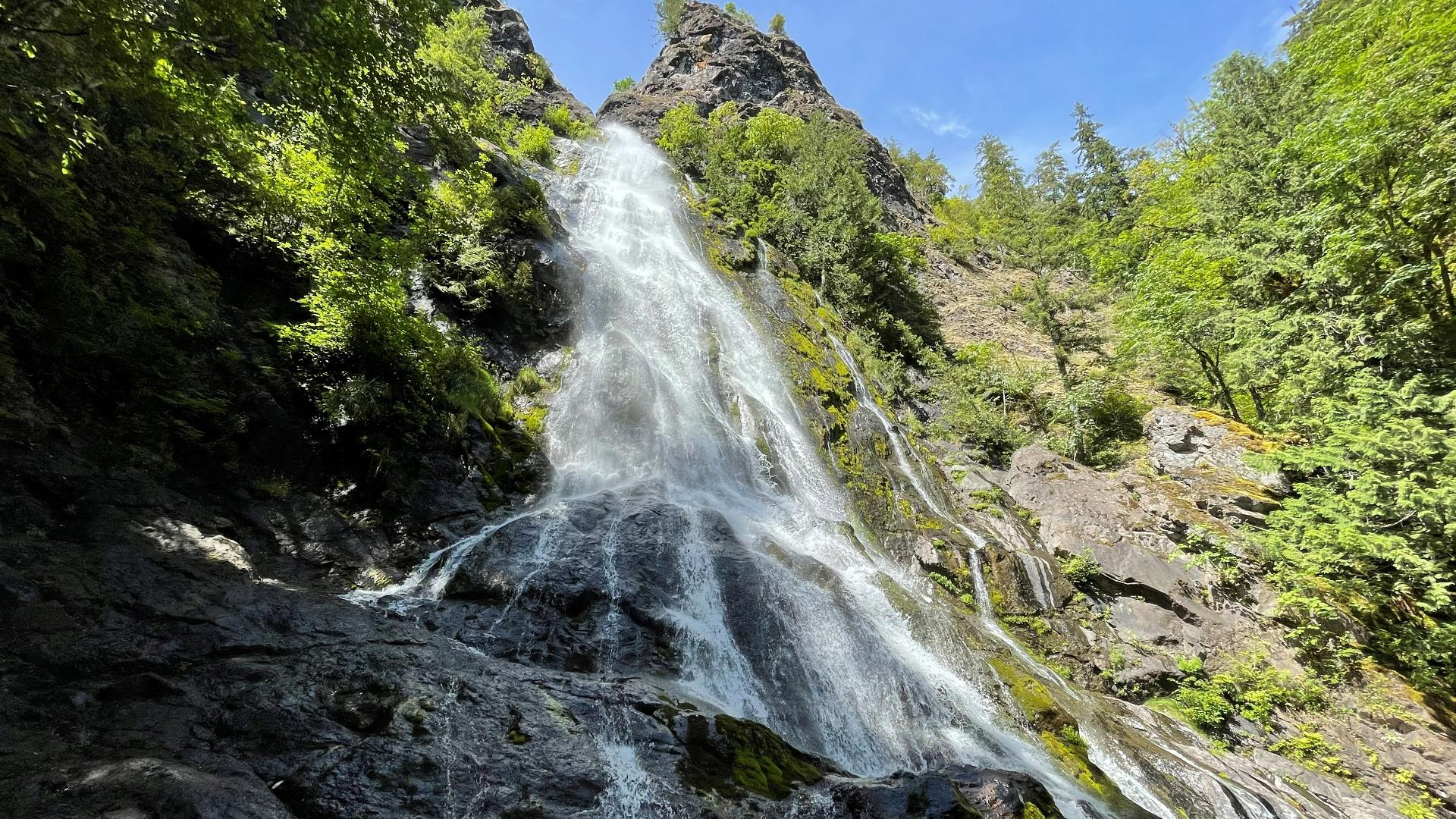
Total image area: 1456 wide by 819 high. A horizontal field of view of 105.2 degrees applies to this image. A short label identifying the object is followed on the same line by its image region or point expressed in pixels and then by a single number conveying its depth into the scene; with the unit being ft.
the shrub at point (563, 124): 111.45
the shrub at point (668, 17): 158.42
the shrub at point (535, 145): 88.79
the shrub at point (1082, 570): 40.27
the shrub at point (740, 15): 163.94
